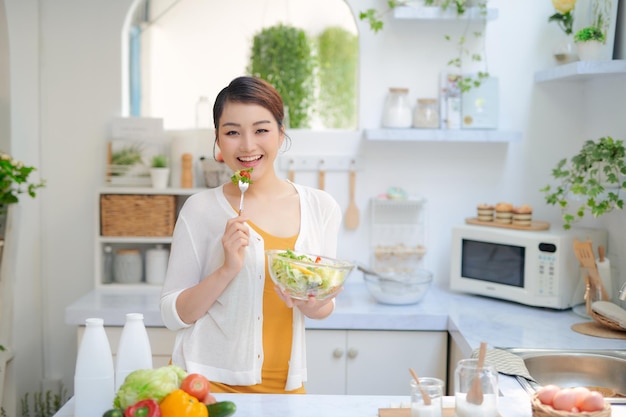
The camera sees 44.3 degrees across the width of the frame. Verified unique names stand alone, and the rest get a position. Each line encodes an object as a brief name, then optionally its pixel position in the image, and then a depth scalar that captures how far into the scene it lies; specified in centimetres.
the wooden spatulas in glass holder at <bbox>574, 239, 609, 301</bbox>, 281
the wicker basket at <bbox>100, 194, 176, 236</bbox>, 331
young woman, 192
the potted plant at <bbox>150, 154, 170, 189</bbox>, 335
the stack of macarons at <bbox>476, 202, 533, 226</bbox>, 314
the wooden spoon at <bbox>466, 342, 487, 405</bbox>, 149
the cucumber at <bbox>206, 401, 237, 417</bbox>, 142
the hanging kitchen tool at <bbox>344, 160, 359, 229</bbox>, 349
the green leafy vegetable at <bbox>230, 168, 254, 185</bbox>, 192
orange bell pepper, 139
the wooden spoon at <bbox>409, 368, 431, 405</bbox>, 150
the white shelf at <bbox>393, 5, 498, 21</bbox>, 323
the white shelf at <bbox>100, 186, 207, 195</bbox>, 330
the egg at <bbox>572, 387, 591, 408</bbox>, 154
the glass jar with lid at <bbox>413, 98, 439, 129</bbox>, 336
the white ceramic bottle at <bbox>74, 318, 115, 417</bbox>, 156
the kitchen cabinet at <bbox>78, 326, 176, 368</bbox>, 292
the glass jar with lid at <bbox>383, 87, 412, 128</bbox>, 335
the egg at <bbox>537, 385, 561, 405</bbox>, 157
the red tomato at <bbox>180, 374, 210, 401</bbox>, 146
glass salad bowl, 181
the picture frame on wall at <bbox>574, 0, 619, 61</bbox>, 293
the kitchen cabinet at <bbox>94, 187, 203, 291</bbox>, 331
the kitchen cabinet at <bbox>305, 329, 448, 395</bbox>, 293
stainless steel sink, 237
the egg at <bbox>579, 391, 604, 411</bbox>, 152
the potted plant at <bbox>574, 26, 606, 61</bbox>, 290
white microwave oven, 296
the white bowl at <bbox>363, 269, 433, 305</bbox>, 302
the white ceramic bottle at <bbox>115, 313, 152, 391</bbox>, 161
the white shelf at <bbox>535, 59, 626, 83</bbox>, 280
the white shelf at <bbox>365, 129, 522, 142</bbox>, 331
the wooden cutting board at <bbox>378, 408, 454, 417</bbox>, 163
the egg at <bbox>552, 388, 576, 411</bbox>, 153
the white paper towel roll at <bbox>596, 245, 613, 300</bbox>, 283
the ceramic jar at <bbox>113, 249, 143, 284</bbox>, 338
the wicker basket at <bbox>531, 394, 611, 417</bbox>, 151
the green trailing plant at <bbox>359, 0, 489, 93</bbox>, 324
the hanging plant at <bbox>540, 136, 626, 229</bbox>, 268
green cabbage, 142
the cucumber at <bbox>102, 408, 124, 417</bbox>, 138
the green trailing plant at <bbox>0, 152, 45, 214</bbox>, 300
